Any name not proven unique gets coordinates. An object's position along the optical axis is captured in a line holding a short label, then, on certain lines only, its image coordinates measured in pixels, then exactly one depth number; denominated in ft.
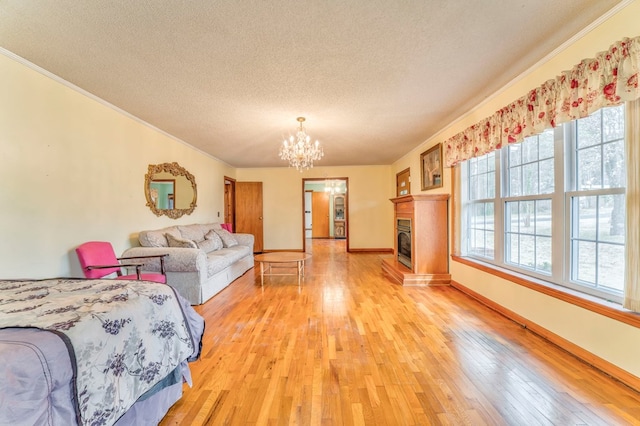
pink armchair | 8.03
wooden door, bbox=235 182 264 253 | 23.31
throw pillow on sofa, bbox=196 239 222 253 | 13.70
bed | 2.55
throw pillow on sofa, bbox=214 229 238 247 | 15.87
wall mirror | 12.38
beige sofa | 10.25
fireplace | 13.79
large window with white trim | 5.95
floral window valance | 5.10
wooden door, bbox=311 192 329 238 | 34.76
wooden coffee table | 12.97
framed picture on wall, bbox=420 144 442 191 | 13.74
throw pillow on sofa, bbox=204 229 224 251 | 14.59
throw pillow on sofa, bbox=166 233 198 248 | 11.62
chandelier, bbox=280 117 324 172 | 11.57
